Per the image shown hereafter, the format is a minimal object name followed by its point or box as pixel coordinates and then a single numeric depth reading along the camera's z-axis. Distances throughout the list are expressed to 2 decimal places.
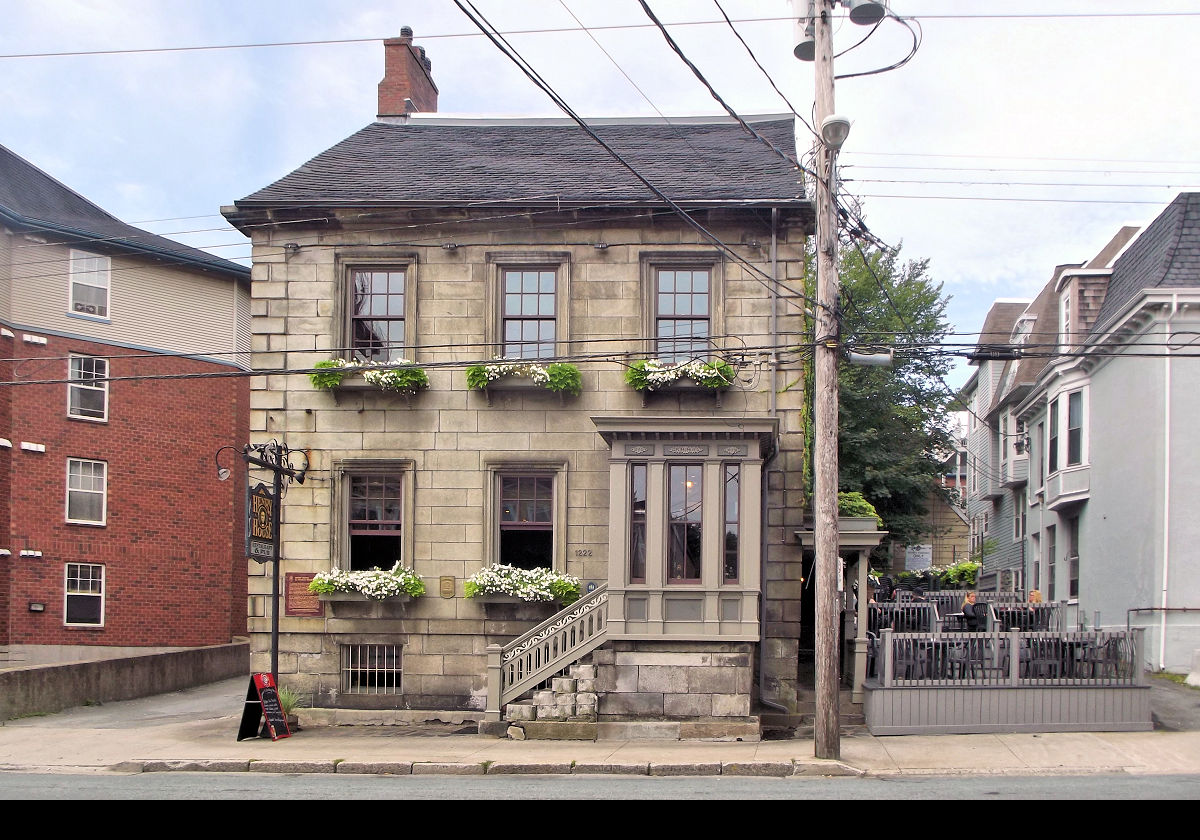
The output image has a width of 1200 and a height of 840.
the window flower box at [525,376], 18.06
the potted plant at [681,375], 17.94
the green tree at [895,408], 32.28
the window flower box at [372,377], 18.25
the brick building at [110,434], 26.00
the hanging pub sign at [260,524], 16.58
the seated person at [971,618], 20.59
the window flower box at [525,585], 17.83
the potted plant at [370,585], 18.06
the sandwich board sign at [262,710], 16.41
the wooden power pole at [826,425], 13.78
